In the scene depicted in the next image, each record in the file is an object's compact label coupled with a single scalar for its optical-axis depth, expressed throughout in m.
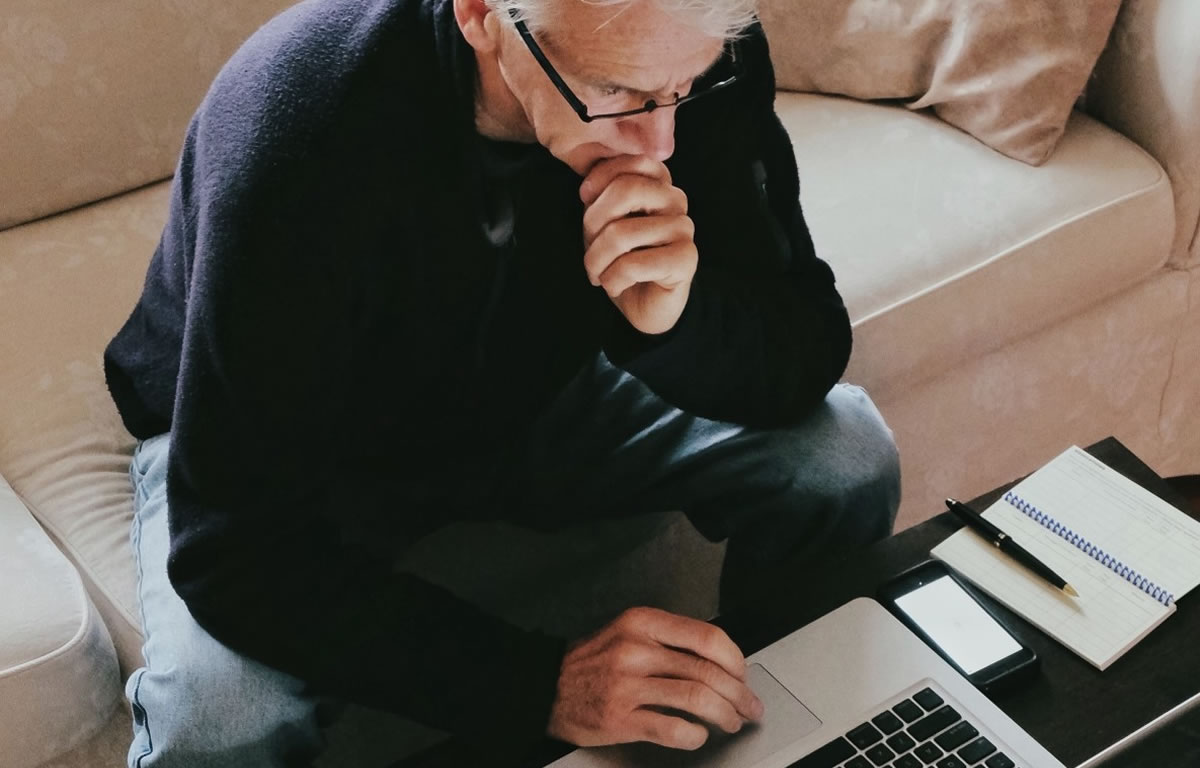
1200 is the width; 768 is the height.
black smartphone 0.90
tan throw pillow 1.51
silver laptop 0.85
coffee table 0.88
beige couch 1.31
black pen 0.96
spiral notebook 0.94
